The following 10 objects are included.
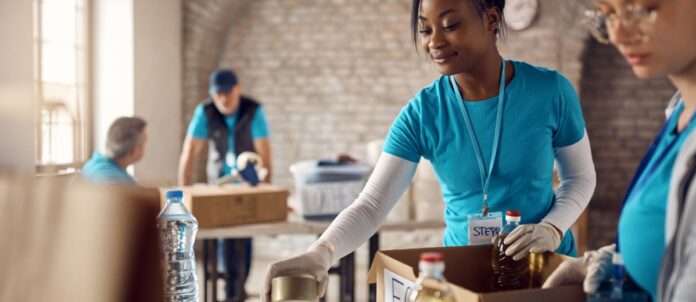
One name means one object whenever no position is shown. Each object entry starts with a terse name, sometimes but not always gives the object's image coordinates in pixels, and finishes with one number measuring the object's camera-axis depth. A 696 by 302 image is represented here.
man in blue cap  4.05
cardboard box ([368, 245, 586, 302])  1.12
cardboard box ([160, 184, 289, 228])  3.00
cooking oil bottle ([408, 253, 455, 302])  0.88
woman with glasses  0.78
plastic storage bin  3.15
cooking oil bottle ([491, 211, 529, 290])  1.27
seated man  2.86
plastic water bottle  1.39
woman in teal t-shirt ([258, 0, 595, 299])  1.42
